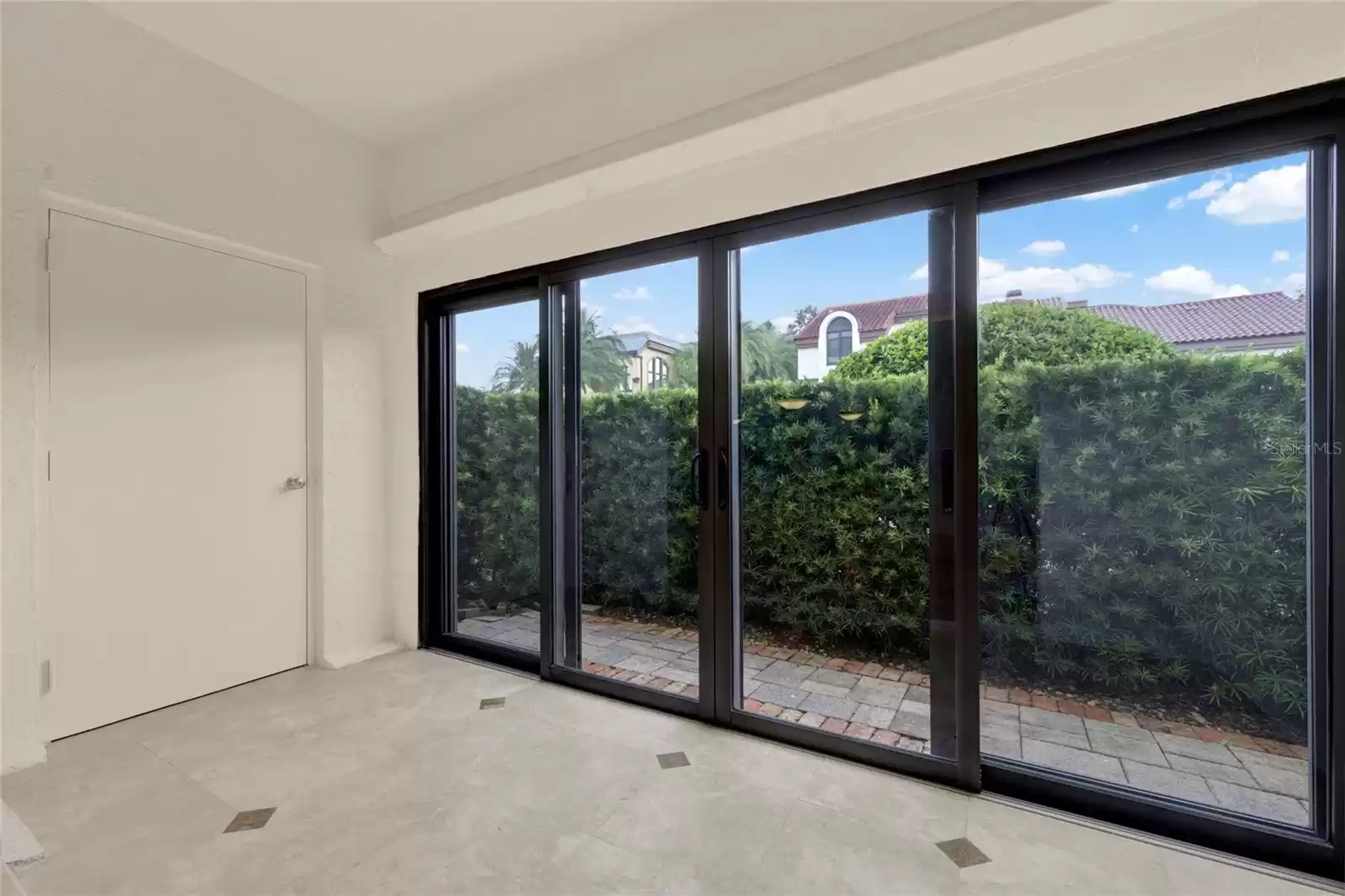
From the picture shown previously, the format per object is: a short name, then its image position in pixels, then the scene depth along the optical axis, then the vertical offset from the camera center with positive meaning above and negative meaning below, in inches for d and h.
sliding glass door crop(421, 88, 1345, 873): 65.1 -5.0
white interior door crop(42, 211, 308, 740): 90.4 -4.4
